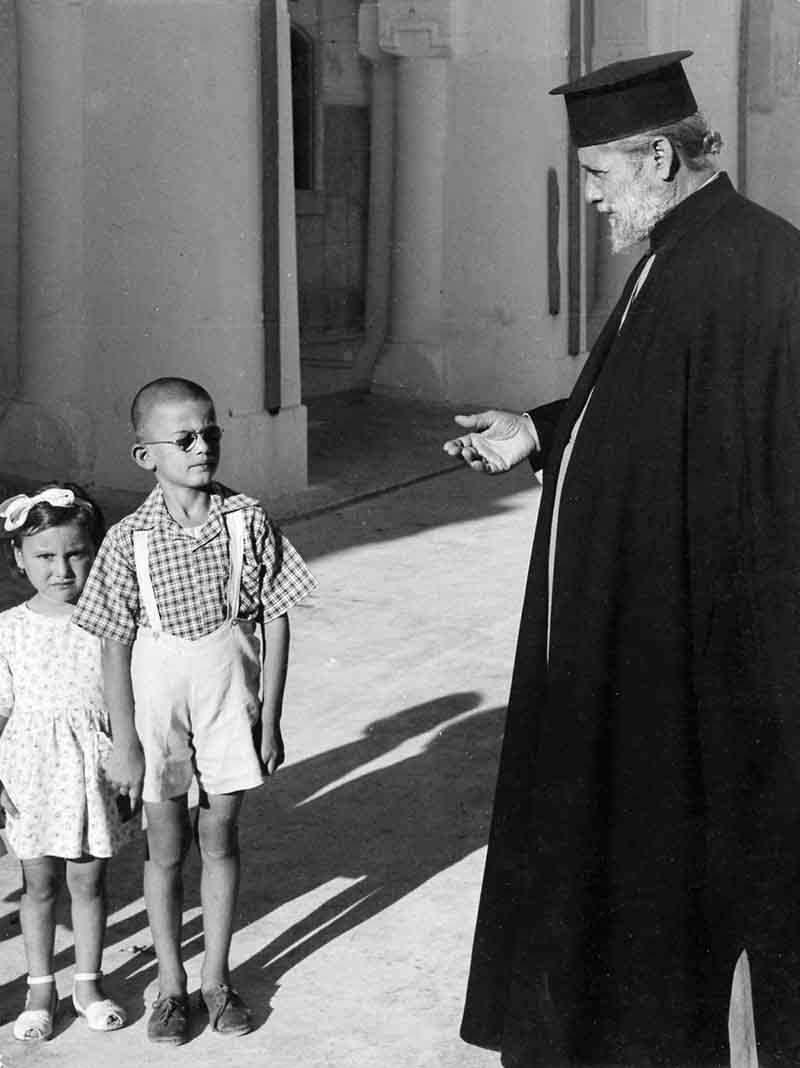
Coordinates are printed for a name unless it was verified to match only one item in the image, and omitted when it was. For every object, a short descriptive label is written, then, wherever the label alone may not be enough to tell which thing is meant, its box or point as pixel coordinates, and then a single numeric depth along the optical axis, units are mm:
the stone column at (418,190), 12586
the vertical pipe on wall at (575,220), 12711
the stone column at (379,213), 13242
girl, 3846
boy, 3775
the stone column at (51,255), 9258
